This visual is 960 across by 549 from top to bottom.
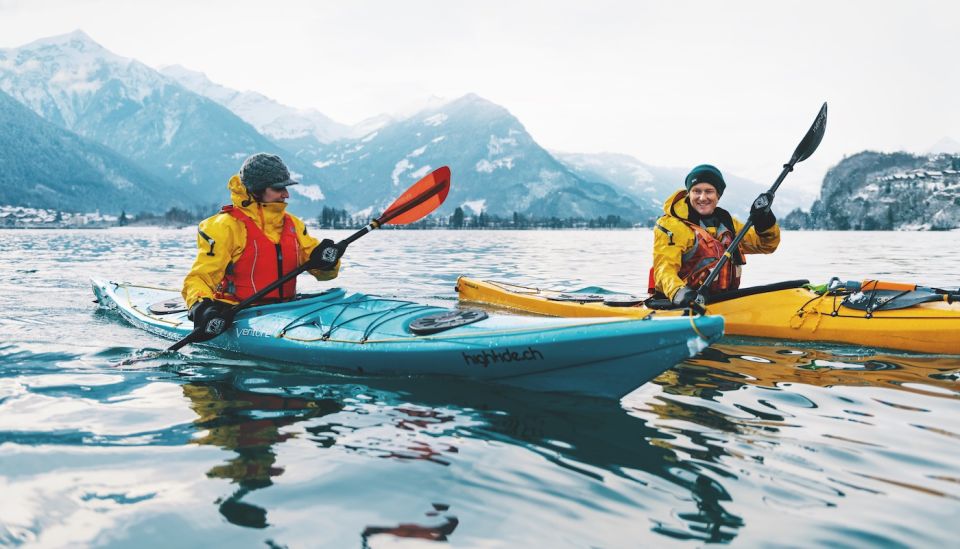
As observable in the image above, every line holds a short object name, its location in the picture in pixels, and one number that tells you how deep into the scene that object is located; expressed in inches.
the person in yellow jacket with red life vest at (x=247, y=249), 288.0
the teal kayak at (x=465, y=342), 214.1
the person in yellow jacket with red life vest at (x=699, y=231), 336.2
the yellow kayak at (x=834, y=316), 324.8
